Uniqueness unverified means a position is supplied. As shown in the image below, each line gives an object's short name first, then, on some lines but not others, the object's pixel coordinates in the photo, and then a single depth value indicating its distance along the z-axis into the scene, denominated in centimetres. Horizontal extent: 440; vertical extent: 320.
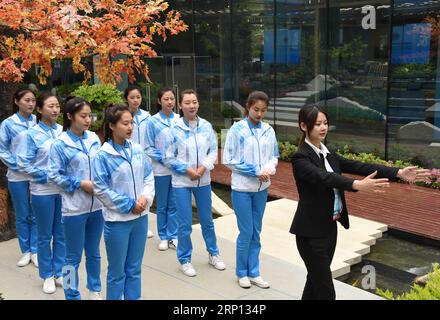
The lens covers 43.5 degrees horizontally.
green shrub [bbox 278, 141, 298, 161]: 1270
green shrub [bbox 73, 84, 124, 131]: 1625
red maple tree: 574
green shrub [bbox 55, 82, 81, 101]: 1906
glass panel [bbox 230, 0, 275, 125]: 1385
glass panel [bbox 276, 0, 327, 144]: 1277
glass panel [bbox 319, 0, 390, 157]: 1154
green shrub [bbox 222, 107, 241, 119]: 1550
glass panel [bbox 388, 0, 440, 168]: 1080
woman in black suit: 411
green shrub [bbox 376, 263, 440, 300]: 413
